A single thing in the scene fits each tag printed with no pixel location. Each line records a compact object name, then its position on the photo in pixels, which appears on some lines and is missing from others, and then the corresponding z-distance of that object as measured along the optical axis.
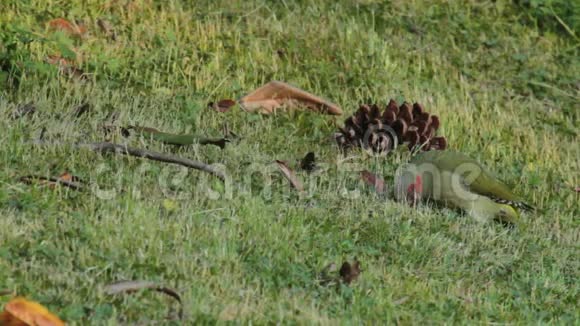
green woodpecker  11.37
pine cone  12.76
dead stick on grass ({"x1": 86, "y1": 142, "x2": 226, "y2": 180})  10.79
